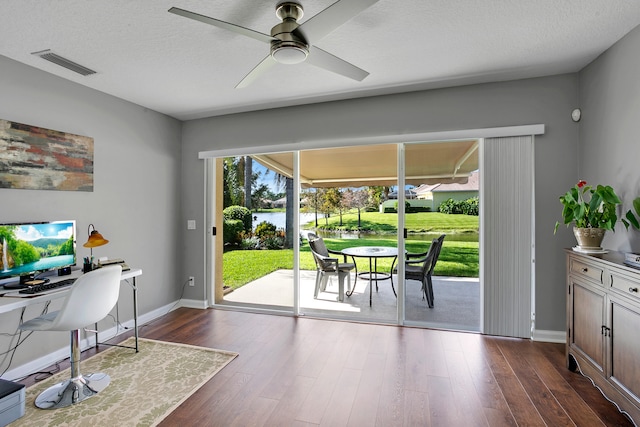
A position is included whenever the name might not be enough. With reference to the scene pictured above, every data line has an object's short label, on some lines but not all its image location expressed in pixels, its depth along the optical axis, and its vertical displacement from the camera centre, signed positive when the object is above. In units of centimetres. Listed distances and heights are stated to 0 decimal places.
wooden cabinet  186 -76
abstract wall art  260 +49
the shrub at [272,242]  420 -40
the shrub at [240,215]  437 -4
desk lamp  272 -25
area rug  205 -132
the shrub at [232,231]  442 -26
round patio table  404 -55
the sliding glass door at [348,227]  407 -21
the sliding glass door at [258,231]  416 -26
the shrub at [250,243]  432 -42
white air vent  255 +129
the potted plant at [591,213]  234 -1
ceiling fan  160 +103
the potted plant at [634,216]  218 -3
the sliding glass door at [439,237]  354 -28
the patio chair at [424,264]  362 -60
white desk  202 -58
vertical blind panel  318 -23
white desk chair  214 -75
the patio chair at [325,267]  425 -75
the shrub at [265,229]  424 -23
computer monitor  243 -29
